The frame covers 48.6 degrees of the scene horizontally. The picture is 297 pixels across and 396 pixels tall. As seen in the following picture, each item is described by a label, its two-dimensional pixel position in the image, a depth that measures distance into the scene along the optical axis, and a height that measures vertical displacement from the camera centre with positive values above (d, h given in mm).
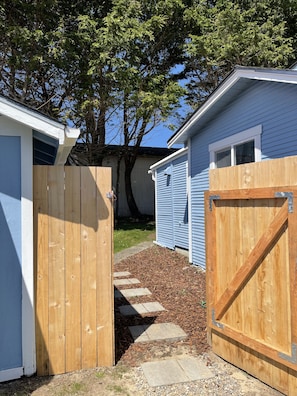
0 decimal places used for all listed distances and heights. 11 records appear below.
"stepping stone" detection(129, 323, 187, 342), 3914 -1632
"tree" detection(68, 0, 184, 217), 10734 +4812
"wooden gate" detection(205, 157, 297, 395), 2760 -718
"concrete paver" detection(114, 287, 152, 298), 5840 -1662
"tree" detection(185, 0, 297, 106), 12375 +6419
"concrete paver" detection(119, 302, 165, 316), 4895 -1647
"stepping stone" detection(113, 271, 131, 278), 7497 -1681
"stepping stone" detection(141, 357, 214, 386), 3022 -1646
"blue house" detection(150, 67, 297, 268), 5203 +1242
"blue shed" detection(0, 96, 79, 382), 2963 -392
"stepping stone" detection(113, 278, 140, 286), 6742 -1668
